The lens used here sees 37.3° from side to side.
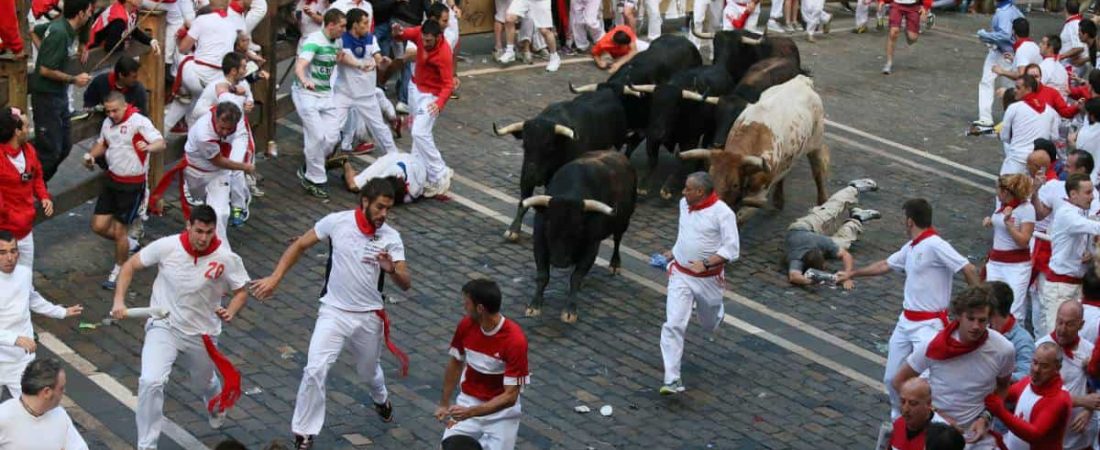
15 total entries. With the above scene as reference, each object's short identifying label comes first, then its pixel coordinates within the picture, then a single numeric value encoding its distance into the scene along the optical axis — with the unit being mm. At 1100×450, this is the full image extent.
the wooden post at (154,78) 14867
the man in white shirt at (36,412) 8297
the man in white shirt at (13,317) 10125
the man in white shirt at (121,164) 13195
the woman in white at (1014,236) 12516
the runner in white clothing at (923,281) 10984
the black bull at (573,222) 13602
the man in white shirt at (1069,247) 12445
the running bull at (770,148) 16109
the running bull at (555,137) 15430
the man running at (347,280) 10461
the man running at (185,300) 10070
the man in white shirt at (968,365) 9211
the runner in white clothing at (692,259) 12148
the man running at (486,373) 9414
